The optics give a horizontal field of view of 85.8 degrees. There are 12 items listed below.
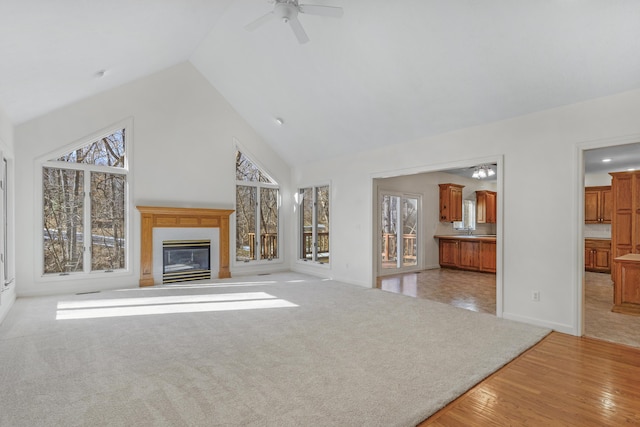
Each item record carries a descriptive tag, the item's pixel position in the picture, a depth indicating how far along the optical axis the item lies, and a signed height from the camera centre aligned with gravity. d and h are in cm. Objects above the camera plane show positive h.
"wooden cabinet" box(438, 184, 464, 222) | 902 +27
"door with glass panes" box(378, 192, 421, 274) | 821 -45
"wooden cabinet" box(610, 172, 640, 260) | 592 +0
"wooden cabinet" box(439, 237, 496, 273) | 797 -98
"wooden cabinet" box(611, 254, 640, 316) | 455 -99
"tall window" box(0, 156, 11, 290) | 464 -1
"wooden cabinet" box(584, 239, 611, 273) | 801 -99
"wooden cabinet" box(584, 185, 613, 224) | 838 +20
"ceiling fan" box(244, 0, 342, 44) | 342 +204
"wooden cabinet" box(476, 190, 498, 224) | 980 +18
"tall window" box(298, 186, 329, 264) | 766 -24
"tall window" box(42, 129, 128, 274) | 566 +10
